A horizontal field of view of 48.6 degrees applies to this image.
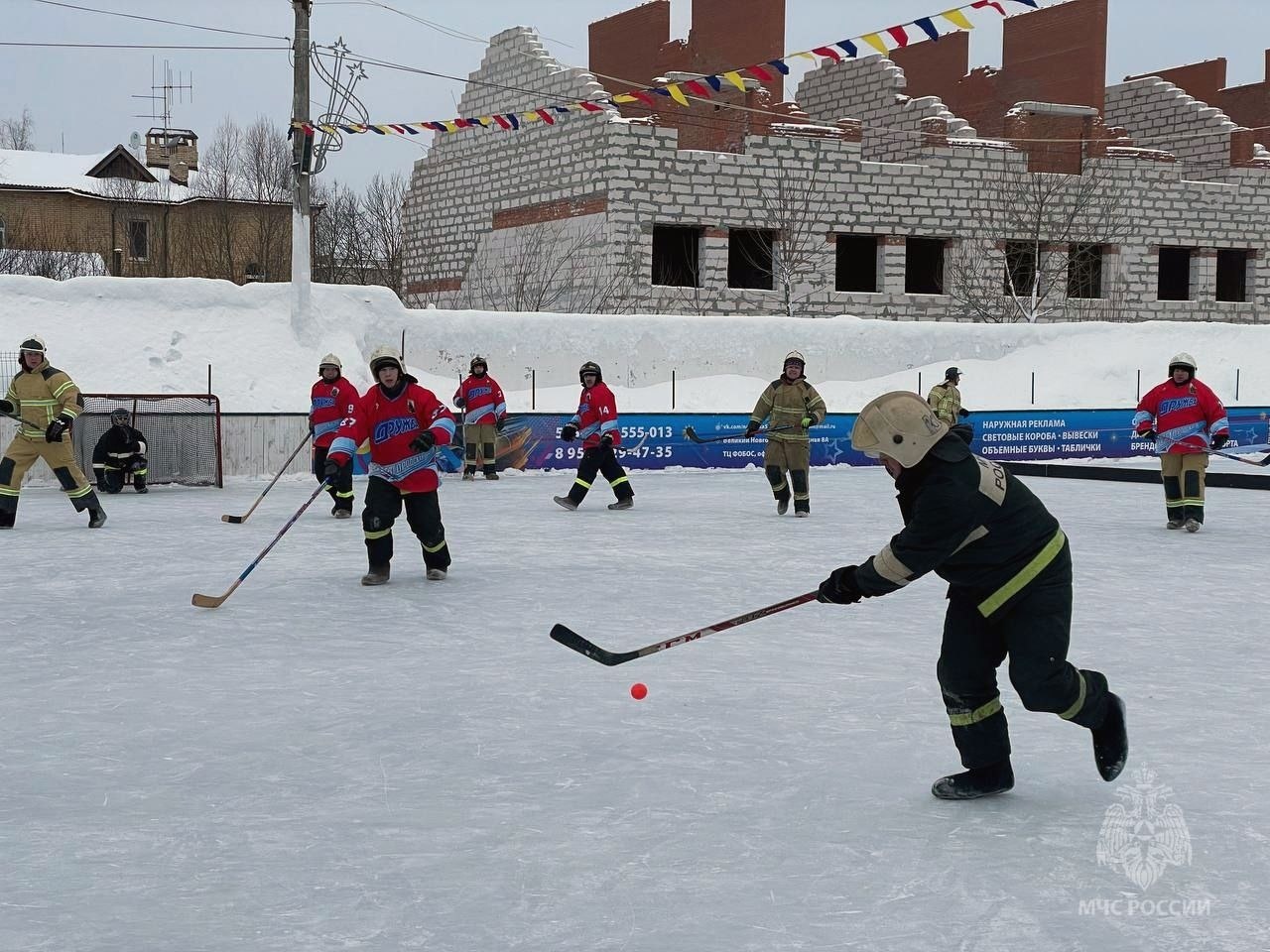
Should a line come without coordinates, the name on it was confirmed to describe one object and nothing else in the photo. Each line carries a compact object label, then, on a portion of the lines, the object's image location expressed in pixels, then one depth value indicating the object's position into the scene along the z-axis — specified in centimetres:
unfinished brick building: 2405
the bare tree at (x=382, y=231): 3425
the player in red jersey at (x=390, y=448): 786
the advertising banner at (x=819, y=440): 1712
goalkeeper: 1386
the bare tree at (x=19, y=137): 5038
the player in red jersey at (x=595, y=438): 1233
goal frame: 1454
